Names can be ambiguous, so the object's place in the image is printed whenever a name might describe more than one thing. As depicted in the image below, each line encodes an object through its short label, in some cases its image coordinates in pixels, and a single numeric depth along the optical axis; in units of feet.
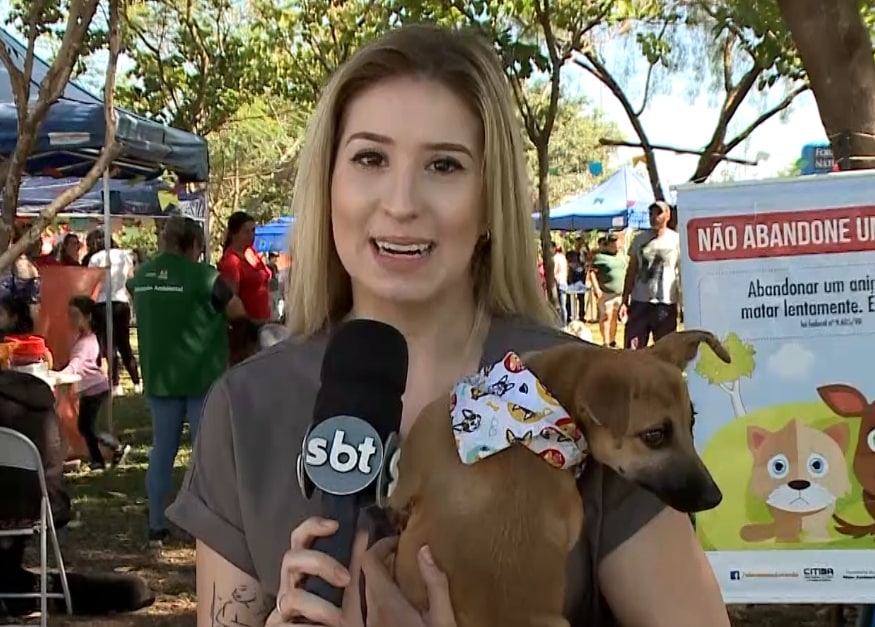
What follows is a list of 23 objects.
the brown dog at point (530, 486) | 4.57
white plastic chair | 16.79
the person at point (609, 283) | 52.01
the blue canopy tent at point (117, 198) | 50.21
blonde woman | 5.16
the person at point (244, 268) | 29.12
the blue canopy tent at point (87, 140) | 25.09
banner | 12.51
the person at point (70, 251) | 44.01
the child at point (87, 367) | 29.99
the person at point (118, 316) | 37.34
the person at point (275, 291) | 48.21
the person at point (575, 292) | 77.56
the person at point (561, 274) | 66.80
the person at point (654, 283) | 36.58
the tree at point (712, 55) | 54.90
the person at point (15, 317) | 27.35
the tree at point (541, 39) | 45.21
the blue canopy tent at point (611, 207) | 73.41
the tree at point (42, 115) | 14.61
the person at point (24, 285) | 29.32
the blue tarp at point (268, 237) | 86.02
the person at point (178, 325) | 24.66
